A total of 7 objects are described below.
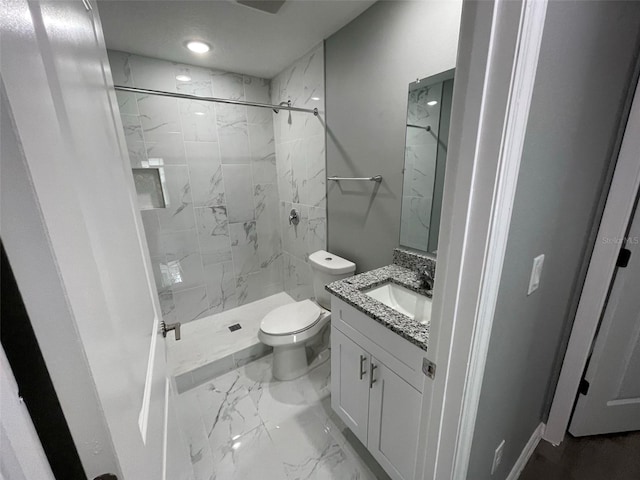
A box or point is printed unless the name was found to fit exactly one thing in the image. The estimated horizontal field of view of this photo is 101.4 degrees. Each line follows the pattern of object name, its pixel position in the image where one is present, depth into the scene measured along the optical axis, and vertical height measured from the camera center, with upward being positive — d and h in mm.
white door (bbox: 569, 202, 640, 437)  1163 -973
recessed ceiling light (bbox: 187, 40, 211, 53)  1775 +834
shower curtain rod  1534 +452
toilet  1752 -1033
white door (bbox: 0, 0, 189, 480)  264 -75
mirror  1271 +35
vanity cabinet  994 -924
